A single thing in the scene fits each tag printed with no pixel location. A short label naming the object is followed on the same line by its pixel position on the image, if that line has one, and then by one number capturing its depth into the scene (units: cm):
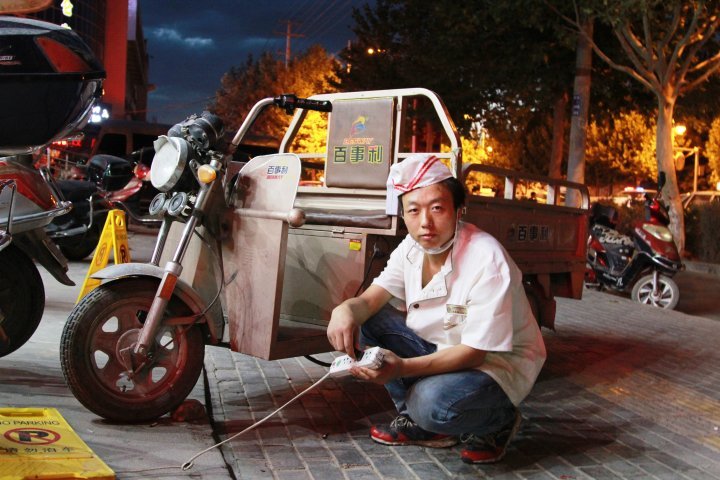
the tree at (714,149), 3356
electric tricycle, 395
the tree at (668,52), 1612
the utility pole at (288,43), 6593
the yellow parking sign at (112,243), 701
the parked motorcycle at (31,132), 415
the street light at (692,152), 3142
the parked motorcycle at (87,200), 1016
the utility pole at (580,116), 1591
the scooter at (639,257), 1079
